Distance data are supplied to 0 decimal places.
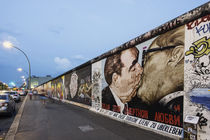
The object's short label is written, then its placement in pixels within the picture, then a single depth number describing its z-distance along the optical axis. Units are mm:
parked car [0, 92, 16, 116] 8453
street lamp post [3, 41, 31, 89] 16375
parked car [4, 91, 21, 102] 19394
